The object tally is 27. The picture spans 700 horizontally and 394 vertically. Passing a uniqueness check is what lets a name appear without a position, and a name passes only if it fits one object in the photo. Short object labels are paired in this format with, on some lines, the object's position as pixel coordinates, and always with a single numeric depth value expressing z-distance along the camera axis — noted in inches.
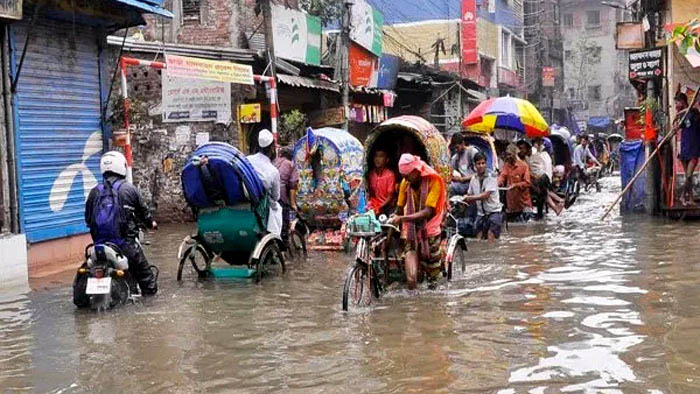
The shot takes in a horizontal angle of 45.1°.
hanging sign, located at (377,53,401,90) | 1056.8
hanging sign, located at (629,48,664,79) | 602.9
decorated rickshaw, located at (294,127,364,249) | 496.7
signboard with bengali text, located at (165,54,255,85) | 541.6
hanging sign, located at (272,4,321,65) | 820.0
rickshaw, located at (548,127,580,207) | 766.5
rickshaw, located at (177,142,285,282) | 378.3
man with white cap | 398.9
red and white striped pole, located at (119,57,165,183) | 498.6
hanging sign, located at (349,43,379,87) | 994.7
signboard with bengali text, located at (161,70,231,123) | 714.8
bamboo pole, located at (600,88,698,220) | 541.6
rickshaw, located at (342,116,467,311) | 318.3
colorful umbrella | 665.6
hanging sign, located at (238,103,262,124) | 724.0
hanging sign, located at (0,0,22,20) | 374.0
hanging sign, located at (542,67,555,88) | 1977.1
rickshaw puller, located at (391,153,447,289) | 339.9
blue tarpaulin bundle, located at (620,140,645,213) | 675.4
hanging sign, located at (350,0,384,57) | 970.1
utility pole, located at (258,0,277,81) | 719.7
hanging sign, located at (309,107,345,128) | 847.7
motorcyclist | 339.9
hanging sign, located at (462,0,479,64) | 1417.3
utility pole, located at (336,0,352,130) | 811.4
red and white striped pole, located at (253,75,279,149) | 665.0
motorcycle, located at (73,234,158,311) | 325.1
